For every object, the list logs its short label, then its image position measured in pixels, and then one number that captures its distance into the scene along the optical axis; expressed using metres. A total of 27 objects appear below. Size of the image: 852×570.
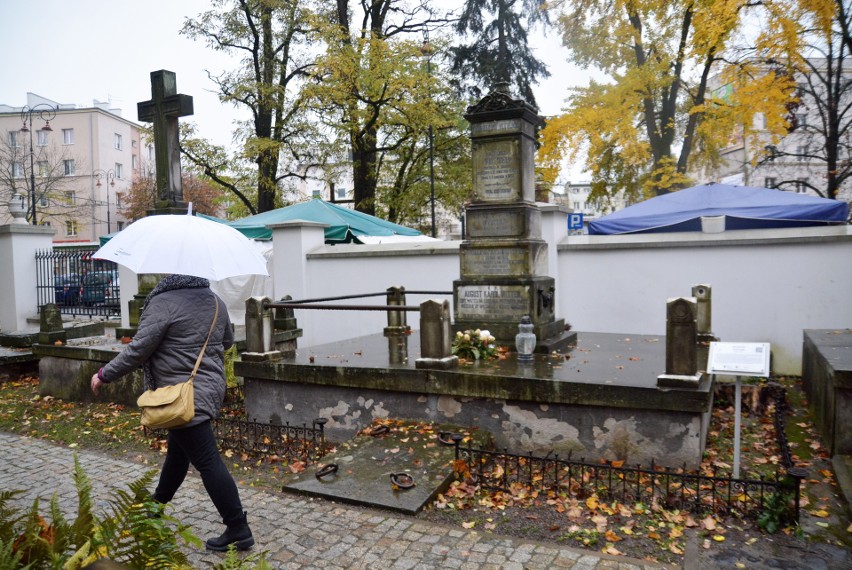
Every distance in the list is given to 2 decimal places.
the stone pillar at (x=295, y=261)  12.70
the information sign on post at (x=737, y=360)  4.71
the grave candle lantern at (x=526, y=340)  7.02
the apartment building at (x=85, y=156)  43.03
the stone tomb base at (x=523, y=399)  5.53
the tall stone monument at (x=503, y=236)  7.88
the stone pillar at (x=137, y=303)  10.26
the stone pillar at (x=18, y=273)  12.90
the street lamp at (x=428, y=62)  19.05
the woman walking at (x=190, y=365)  4.02
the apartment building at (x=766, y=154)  14.40
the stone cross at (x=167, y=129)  10.10
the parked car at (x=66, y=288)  13.46
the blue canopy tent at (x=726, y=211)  11.05
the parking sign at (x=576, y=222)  17.59
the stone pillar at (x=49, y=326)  9.80
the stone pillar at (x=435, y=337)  6.44
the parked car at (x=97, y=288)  15.05
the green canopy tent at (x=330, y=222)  14.17
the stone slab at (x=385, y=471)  4.96
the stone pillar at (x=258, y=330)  7.48
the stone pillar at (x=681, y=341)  5.43
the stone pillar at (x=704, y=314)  8.44
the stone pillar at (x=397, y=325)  8.90
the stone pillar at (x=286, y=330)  9.00
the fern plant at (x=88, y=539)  2.37
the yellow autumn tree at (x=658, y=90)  14.88
